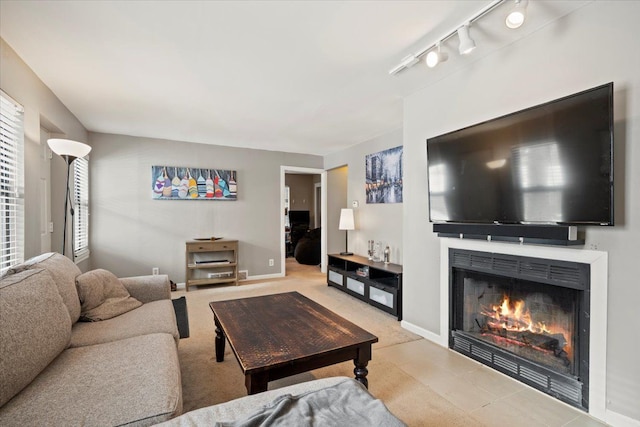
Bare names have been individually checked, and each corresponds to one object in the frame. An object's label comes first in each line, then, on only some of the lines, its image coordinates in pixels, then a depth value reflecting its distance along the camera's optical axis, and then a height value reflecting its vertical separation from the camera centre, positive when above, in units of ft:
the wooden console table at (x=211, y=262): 15.64 -2.70
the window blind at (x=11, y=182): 7.16 +0.74
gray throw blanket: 3.20 -2.27
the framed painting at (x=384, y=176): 13.91 +1.73
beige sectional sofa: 3.73 -2.43
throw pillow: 7.10 -2.14
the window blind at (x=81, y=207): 12.60 +0.22
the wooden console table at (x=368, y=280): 11.60 -3.04
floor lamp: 8.57 +1.87
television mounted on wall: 5.42 +0.97
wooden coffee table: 5.13 -2.50
